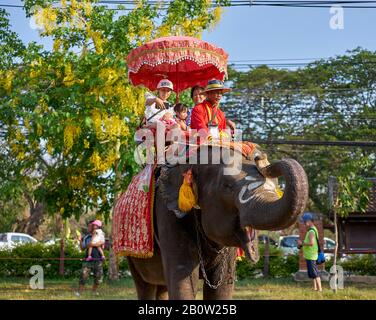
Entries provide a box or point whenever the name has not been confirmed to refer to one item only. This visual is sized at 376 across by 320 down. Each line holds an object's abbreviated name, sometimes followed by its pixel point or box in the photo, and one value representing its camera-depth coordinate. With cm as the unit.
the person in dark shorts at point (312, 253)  1495
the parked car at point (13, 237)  3075
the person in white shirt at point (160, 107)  720
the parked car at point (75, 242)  2222
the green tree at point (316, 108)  3216
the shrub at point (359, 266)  2000
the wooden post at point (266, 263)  2017
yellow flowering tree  1605
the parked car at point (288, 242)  3157
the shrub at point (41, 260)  2119
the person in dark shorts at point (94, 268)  1591
